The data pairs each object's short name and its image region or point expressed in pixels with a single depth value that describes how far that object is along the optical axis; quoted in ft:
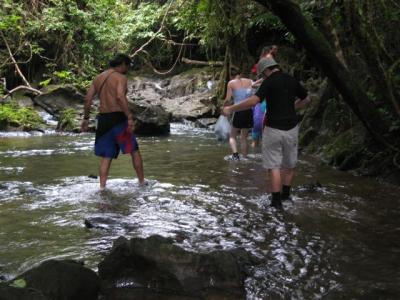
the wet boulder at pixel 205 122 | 58.84
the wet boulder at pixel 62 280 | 11.23
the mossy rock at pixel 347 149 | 29.27
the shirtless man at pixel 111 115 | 24.04
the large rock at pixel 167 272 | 12.36
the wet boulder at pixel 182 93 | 63.98
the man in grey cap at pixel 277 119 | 20.26
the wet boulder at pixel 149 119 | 52.26
